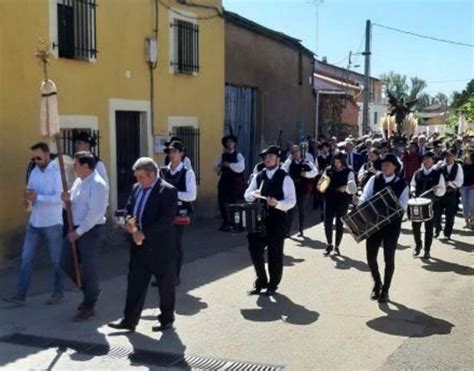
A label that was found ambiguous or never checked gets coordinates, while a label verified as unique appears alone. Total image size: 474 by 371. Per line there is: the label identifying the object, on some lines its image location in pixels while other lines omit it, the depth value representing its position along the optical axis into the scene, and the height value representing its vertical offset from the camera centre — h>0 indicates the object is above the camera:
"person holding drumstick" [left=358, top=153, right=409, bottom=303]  7.58 -1.23
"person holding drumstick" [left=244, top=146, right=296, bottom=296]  7.67 -1.04
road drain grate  5.50 -1.97
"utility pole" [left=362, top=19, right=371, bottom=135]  24.55 +1.68
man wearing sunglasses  7.26 -1.01
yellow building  9.27 +0.69
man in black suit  6.20 -1.10
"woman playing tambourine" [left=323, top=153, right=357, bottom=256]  10.50 -1.14
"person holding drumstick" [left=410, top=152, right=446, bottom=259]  10.38 -1.02
